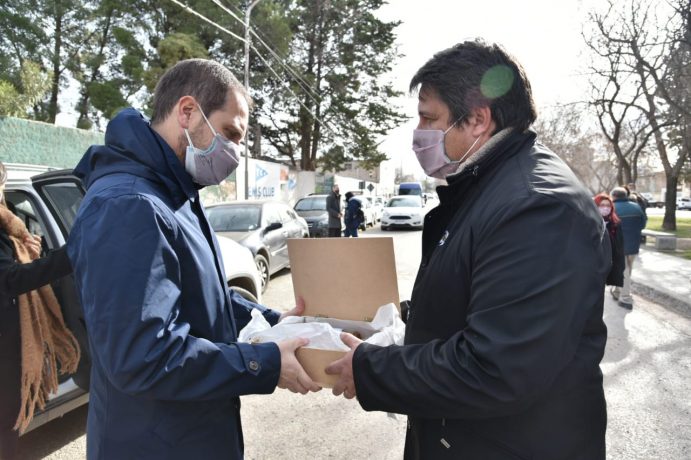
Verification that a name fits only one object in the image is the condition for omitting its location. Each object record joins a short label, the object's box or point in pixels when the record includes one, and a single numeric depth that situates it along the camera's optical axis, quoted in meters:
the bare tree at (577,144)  21.85
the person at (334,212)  13.08
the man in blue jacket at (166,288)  1.11
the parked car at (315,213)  14.20
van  44.44
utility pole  15.12
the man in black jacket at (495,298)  1.07
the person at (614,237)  6.05
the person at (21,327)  2.24
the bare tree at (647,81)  10.09
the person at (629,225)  7.40
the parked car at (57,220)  2.74
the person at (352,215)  13.95
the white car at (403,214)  19.61
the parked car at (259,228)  7.79
